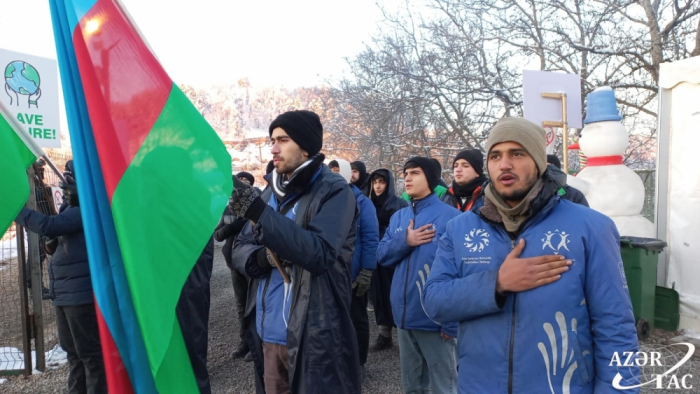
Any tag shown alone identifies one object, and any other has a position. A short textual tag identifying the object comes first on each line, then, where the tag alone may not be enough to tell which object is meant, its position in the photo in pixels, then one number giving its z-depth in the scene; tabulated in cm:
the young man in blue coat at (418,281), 308
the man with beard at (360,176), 629
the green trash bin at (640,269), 518
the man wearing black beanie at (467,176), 440
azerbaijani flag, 156
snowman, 595
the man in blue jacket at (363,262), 443
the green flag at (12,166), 198
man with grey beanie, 163
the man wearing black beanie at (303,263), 207
